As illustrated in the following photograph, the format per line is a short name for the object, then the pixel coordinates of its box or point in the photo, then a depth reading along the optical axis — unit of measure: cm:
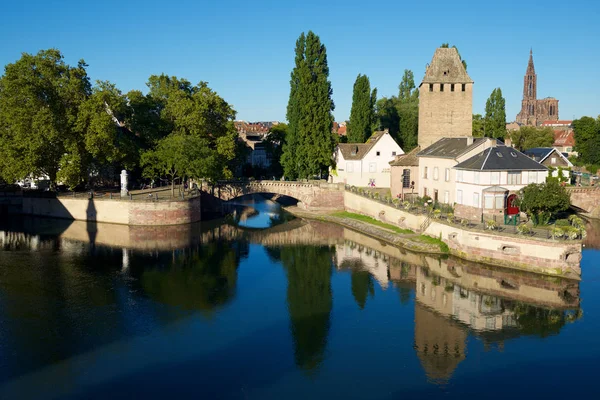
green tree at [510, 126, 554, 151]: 9494
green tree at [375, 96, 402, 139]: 8225
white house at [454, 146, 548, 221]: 4419
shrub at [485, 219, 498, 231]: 3941
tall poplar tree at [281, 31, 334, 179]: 6488
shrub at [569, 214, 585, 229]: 3809
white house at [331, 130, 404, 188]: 6762
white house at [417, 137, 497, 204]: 4788
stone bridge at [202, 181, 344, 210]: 6538
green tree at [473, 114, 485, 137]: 8034
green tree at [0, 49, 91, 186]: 5572
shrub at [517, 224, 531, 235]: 3758
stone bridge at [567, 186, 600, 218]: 6209
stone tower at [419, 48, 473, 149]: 6172
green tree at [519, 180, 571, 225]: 4088
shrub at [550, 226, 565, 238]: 3625
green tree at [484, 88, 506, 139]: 7765
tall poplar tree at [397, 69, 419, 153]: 7900
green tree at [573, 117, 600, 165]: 7956
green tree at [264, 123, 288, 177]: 8350
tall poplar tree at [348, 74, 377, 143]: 7456
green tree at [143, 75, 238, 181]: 6000
